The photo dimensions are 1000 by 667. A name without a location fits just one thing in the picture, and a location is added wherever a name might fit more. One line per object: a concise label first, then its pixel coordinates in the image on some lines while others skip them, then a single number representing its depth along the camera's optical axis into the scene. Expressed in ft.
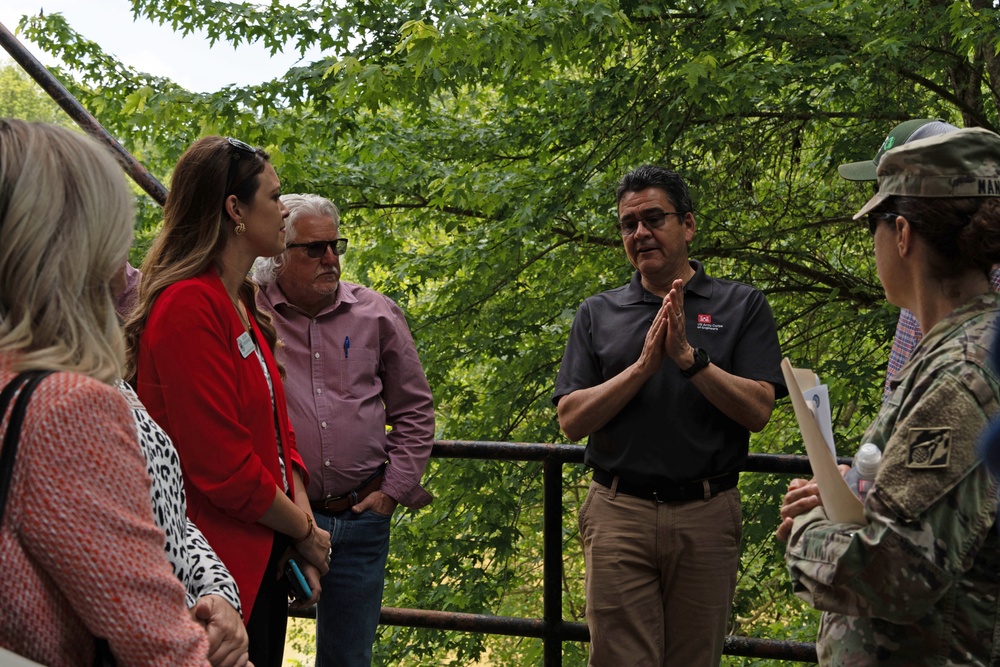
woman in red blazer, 7.98
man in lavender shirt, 10.49
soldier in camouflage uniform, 5.61
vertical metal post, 11.76
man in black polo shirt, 10.29
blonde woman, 4.27
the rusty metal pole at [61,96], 8.96
